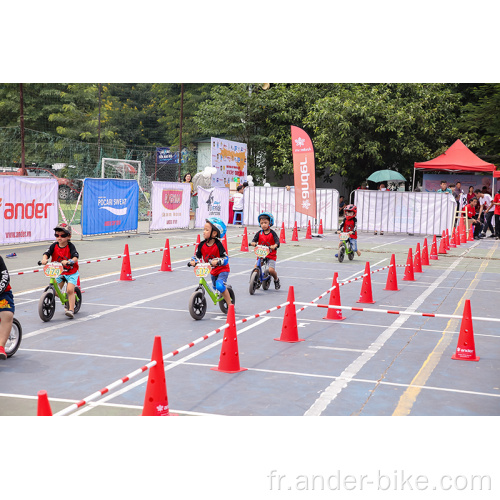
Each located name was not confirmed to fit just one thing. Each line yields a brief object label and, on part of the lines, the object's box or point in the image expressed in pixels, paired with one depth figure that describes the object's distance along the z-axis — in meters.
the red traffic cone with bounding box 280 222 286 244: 25.25
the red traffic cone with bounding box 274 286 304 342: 9.66
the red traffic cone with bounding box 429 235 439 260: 21.16
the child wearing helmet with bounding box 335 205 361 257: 18.62
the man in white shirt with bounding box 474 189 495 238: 30.55
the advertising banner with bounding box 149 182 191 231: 27.12
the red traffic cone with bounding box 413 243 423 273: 18.00
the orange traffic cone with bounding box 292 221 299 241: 25.97
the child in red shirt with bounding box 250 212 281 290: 13.72
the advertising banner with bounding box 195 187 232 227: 29.91
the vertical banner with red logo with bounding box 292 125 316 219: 26.25
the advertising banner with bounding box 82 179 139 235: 23.38
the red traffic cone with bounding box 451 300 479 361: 8.79
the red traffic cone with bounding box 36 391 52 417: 4.86
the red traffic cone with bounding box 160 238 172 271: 16.89
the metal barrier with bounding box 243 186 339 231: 31.59
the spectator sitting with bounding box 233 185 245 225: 33.16
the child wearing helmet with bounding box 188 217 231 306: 10.86
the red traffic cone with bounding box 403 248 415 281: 16.27
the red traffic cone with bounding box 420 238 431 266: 19.60
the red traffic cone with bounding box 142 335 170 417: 6.03
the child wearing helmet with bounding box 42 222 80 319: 10.78
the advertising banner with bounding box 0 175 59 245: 19.38
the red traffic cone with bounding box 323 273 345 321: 11.32
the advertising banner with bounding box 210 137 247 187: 33.47
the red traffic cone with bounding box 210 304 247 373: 7.96
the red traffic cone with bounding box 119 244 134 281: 15.20
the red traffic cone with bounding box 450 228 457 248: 26.05
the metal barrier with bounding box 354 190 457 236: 30.58
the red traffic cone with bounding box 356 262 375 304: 12.93
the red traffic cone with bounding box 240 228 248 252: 22.19
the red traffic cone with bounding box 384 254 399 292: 14.67
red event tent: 33.73
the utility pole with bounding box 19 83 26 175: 32.66
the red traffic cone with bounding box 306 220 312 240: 27.56
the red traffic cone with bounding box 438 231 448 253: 23.24
